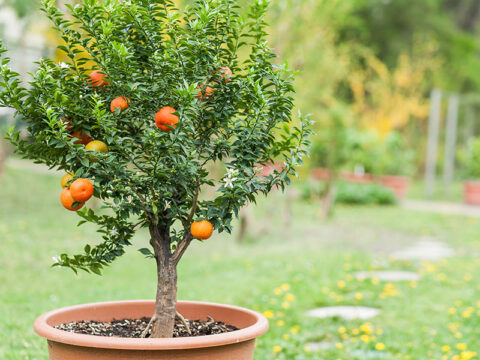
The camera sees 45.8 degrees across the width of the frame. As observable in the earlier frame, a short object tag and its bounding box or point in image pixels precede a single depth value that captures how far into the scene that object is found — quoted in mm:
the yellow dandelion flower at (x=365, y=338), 3714
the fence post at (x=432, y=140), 16391
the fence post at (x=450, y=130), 16906
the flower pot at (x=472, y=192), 14982
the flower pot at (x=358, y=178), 16241
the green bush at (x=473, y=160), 16059
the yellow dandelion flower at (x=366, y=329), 3892
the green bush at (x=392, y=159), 16453
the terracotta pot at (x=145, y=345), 1812
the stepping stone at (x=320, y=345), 3641
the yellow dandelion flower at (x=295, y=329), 3943
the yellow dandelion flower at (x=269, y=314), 4316
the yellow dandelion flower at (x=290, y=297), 4832
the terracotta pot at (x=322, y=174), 11530
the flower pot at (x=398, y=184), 15836
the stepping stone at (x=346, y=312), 4395
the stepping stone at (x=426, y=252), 7515
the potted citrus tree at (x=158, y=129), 1931
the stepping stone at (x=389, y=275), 5973
